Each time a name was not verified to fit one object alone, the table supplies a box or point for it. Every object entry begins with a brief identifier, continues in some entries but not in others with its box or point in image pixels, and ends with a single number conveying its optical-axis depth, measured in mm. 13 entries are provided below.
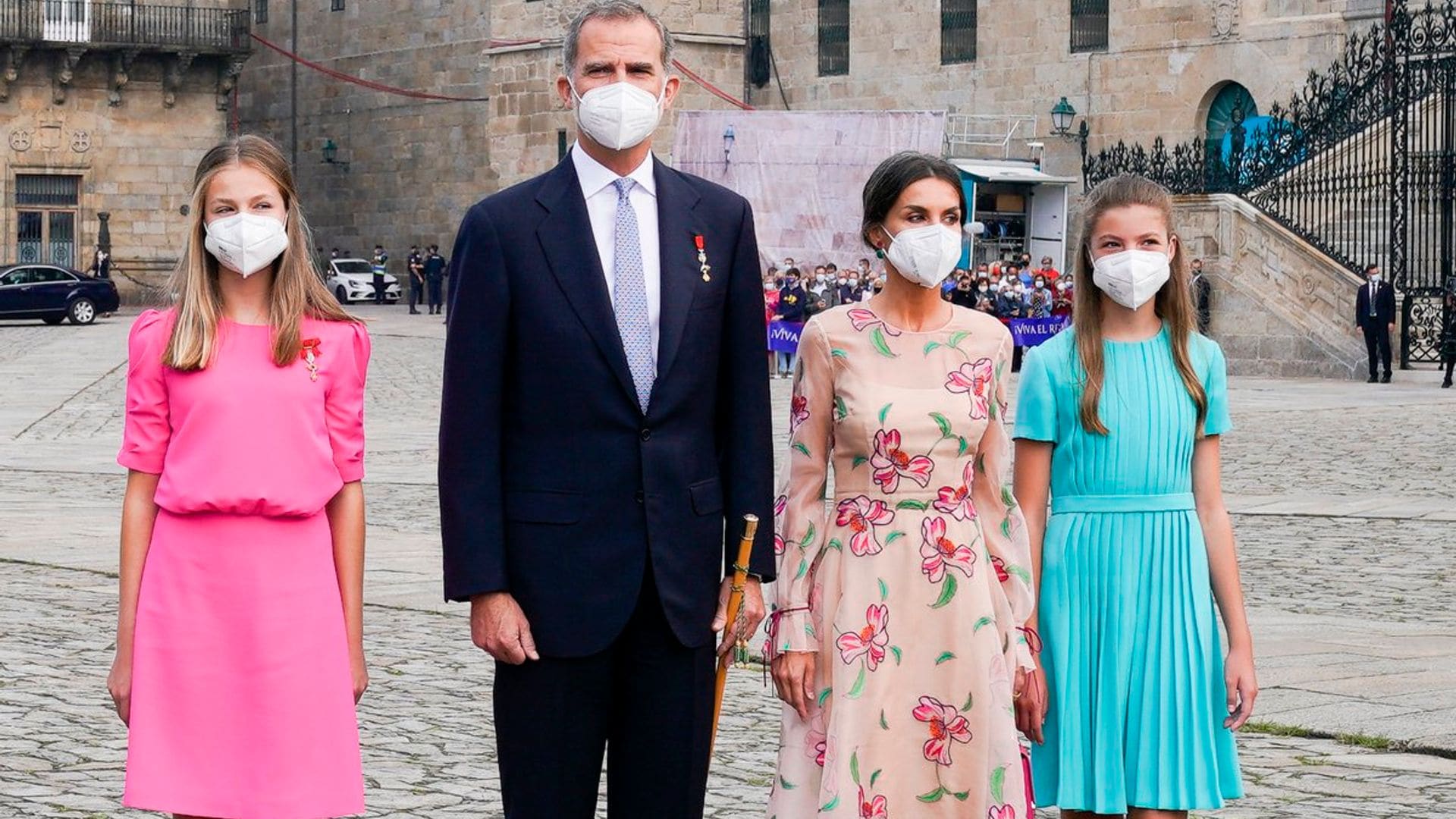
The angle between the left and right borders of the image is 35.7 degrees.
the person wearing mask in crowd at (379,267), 54094
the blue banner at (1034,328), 30953
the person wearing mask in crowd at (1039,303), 30891
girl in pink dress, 4465
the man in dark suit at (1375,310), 28016
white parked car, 53688
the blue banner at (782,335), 31219
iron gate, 28484
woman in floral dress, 4660
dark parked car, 44812
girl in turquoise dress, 4855
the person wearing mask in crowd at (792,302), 31547
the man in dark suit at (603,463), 4254
